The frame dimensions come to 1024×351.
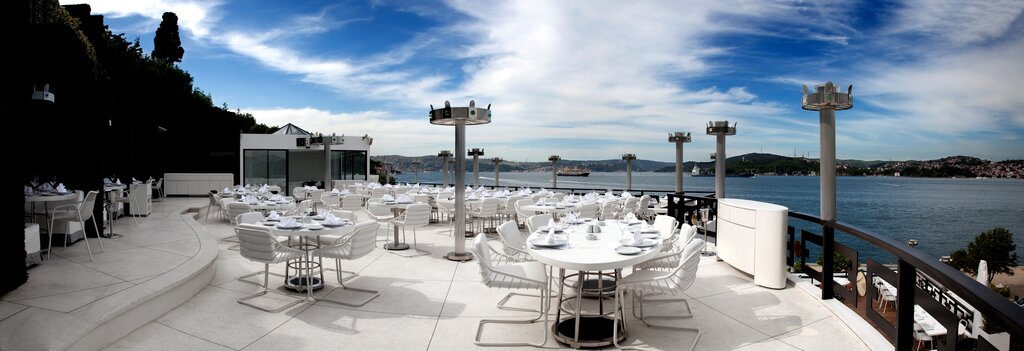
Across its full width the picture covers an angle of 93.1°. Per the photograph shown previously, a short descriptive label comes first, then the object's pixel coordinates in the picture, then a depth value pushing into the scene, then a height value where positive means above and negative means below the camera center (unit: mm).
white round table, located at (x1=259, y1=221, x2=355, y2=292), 4805 -986
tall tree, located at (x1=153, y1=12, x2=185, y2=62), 37906 +10433
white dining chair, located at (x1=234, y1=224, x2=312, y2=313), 4492 -710
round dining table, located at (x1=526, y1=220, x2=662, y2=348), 3498 -644
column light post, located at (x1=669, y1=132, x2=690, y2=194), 12703 +564
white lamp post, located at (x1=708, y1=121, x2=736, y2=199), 9544 +750
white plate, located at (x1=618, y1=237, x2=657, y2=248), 3947 -588
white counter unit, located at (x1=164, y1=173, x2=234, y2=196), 17078 -414
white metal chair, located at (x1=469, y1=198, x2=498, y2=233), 9273 -714
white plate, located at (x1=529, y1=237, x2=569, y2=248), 3975 -588
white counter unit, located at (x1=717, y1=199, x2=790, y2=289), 5086 -752
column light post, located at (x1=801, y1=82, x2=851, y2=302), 4504 +279
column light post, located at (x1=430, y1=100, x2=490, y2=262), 6373 +480
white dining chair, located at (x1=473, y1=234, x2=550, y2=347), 3691 -822
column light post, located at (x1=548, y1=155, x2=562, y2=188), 19984 +411
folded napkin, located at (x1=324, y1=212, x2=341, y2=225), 5233 -527
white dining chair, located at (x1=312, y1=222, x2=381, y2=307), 4781 -756
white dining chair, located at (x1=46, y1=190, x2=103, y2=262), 5582 -481
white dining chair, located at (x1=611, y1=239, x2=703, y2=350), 3613 -832
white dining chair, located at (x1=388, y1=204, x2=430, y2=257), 7348 -687
